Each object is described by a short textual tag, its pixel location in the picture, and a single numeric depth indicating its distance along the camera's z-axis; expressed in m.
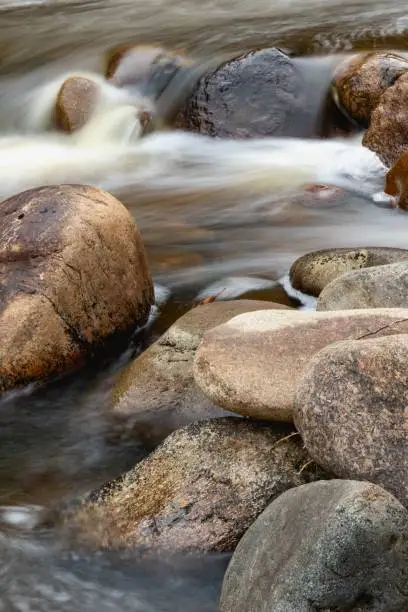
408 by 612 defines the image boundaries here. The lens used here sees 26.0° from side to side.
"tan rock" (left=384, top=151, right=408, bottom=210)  7.46
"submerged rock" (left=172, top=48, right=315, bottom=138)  9.88
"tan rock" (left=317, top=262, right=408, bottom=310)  4.40
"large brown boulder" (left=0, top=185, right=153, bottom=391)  4.70
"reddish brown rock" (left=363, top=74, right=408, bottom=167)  8.21
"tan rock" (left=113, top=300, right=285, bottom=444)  4.30
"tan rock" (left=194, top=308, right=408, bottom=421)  3.64
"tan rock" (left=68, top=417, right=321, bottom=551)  3.42
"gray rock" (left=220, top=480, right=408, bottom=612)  2.49
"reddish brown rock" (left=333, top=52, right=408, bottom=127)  9.34
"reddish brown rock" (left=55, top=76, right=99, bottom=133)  10.16
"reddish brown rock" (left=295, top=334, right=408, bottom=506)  3.03
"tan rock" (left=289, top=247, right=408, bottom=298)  5.46
